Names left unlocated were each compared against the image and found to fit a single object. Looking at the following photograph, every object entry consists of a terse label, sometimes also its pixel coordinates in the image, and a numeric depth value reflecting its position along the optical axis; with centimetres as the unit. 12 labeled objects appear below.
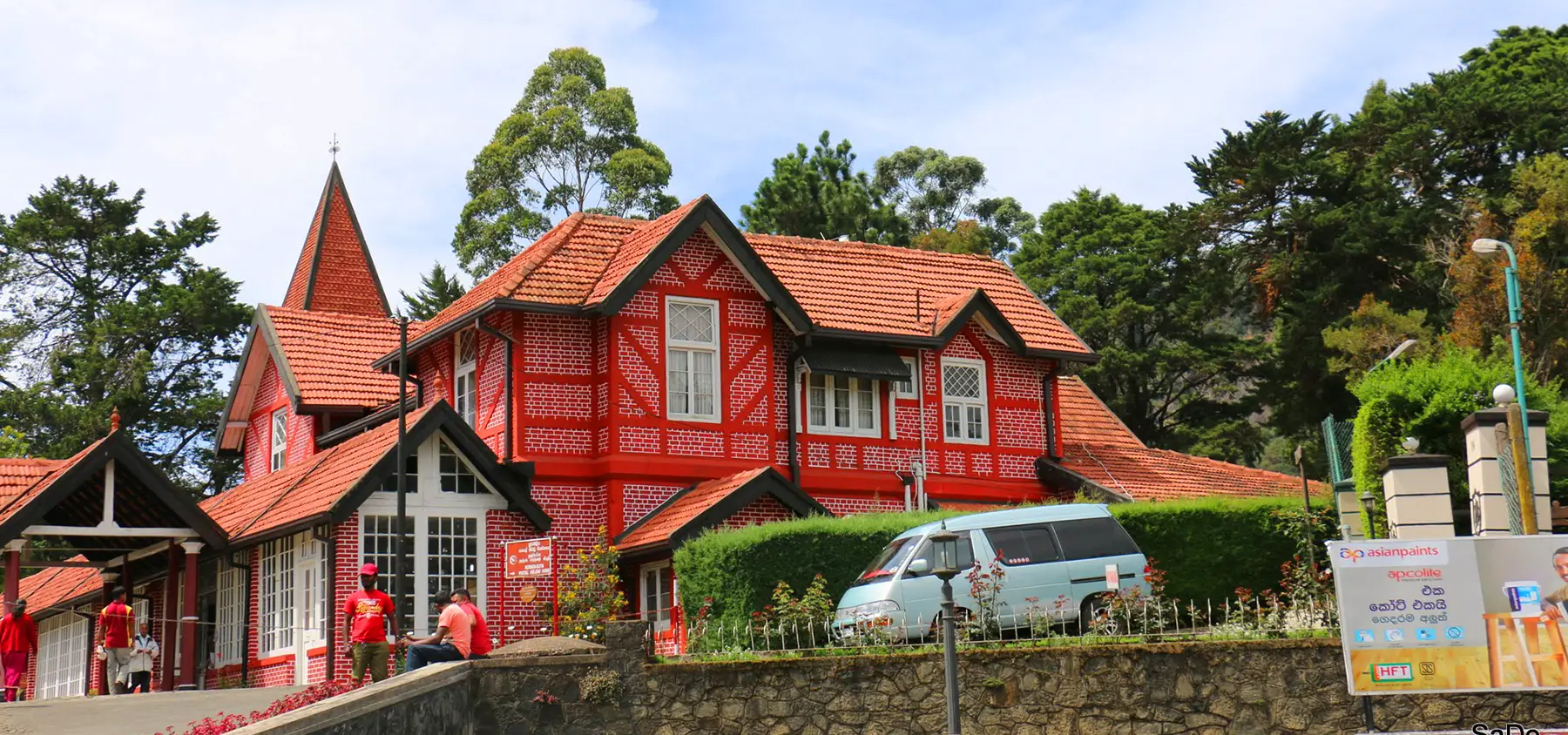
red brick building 2711
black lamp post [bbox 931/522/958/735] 1748
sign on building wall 2192
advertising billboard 1645
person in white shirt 2631
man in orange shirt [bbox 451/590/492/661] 1898
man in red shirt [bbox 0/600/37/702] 2316
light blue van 2100
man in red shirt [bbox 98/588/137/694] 2609
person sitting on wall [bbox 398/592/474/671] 1861
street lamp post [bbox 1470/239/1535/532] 2132
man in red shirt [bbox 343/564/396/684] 1983
